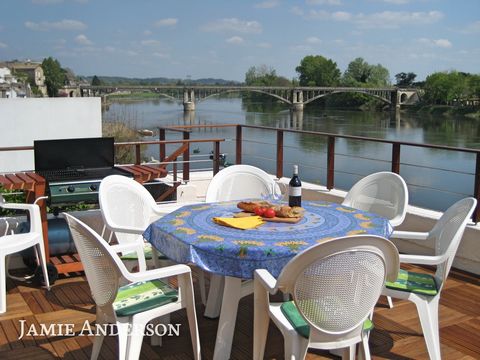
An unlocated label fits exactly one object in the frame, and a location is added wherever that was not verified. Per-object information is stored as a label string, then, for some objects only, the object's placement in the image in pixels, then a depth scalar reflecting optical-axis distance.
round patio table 2.18
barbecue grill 3.57
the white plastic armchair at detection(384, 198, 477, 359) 2.38
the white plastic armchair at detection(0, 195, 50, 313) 3.06
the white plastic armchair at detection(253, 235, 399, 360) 1.81
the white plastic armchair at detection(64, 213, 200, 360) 2.05
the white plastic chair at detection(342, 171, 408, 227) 3.28
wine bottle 2.79
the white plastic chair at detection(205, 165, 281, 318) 3.62
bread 2.59
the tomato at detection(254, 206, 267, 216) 2.63
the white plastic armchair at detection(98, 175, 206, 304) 3.02
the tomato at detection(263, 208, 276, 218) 2.60
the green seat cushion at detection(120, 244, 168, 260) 2.91
